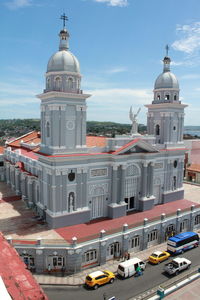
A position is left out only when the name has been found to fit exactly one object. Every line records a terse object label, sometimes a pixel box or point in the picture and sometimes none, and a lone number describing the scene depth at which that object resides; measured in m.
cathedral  24.41
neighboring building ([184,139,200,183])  53.06
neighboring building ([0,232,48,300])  4.47
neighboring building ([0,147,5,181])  43.44
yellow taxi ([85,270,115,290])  19.17
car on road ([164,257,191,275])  21.47
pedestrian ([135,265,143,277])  21.20
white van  20.61
